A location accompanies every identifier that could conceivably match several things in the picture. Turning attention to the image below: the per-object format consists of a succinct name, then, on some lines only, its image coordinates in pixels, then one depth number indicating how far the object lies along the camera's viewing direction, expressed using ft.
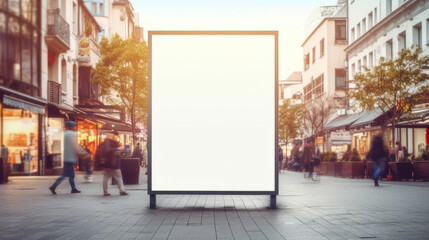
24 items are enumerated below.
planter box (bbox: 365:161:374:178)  84.99
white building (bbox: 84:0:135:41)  194.18
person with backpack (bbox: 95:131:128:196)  51.13
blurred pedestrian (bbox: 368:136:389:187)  66.03
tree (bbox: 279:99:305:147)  217.56
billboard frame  35.35
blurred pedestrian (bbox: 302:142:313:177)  81.71
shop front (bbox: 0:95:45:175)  84.53
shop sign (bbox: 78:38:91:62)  121.39
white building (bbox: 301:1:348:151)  178.50
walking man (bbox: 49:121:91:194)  51.93
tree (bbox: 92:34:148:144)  114.62
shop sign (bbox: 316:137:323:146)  156.76
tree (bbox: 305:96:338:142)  169.07
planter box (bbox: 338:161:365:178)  86.79
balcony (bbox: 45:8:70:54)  99.52
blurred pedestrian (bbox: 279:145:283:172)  117.60
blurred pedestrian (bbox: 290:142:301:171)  112.25
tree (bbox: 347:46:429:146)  86.12
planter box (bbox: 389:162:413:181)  76.07
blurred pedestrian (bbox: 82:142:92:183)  69.95
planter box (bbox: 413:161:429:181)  74.28
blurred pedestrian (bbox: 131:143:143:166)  106.40
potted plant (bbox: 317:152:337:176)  97.18
